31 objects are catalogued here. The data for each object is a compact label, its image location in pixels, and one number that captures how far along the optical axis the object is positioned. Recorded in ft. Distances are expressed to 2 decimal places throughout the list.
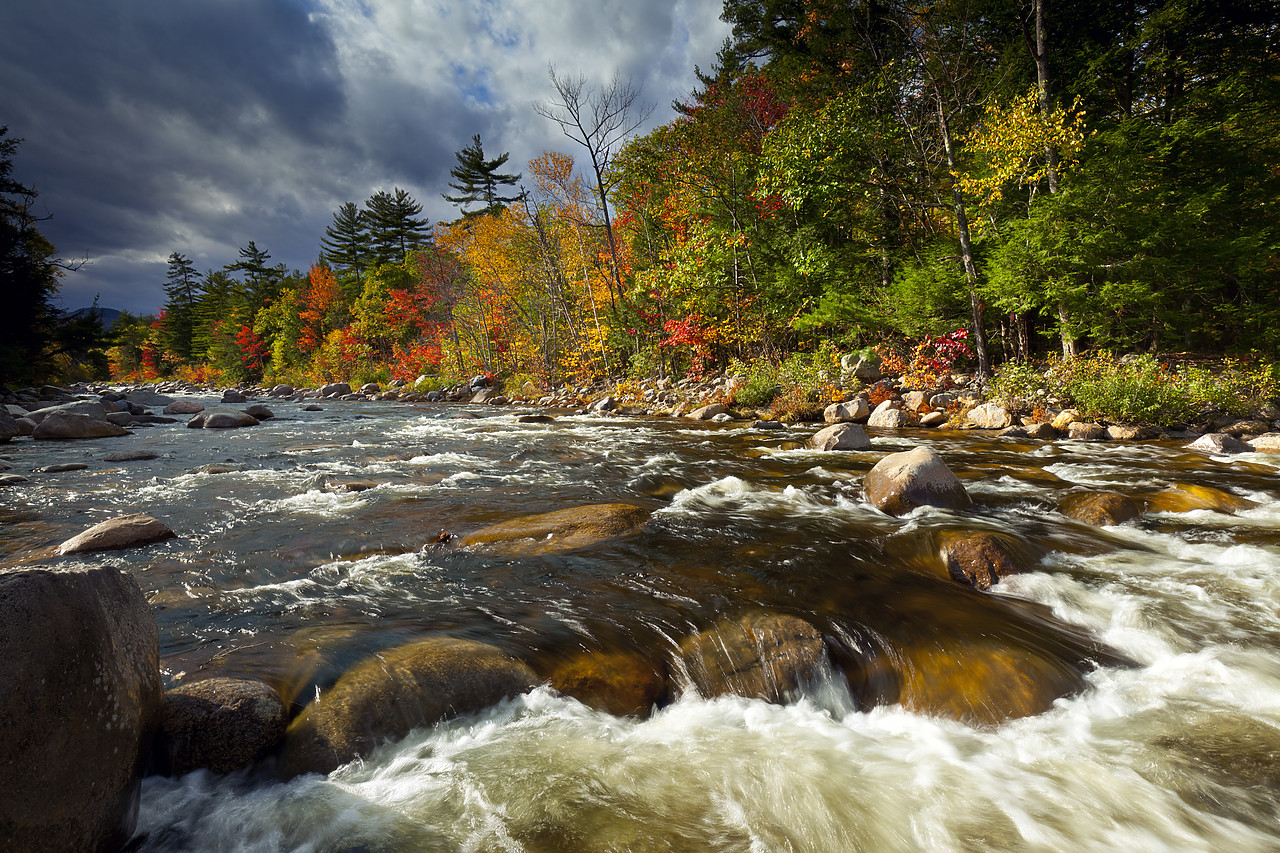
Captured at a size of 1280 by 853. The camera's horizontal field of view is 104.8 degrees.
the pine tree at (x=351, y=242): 160.04
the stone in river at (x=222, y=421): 48.73
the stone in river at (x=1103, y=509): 16.53
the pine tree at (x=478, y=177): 138.92
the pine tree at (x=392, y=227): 156.56
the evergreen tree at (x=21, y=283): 62.64
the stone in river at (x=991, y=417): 33.55
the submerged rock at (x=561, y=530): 15.76
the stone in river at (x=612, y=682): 9.09
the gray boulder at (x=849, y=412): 40.14
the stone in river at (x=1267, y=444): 24.06
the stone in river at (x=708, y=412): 47.85
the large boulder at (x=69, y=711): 5.17
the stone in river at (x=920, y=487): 18.12
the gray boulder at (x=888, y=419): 37.47
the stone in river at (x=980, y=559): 12.98
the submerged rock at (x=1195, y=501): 17.03
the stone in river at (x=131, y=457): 30.40
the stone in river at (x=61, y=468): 27.25
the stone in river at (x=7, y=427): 38.72
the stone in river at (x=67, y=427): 41.39
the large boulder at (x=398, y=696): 7.71
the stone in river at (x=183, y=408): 65.16
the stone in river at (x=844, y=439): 29.73
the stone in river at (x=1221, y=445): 24.34
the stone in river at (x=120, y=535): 15.28
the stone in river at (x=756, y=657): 9.57
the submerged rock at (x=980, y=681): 8.86
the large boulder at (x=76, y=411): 44.21
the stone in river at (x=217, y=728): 7.21
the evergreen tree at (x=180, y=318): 194.80
